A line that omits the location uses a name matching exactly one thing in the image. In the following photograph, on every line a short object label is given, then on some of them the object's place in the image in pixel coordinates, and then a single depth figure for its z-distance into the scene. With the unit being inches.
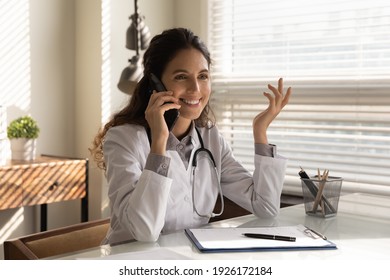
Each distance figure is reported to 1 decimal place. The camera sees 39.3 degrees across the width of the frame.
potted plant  127.7
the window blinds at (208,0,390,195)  112.6
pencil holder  72.0
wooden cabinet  118.3
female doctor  66.4
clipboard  54.3
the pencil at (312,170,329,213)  71.8
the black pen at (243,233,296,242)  57.5
